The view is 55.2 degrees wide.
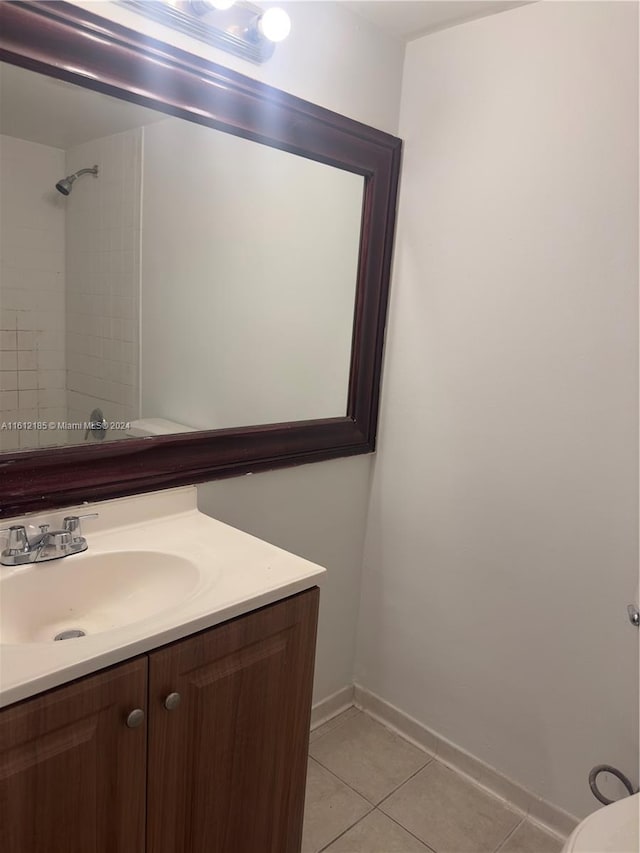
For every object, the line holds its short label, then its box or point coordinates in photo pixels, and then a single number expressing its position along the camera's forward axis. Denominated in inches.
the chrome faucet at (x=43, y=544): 43.9
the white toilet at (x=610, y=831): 41.1
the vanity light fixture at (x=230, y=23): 49.4
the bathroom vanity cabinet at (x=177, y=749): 33.6
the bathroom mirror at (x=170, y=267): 48.8
